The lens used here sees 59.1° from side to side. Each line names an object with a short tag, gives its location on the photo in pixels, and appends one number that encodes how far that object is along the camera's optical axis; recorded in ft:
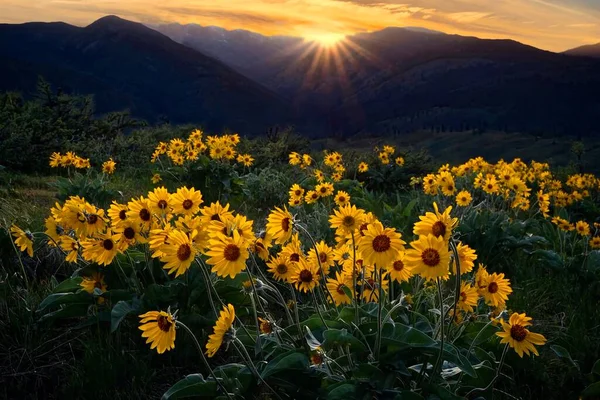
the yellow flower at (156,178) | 22.90
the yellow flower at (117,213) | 8.68
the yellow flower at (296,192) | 18.54
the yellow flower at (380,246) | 6.33
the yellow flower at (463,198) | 19.27
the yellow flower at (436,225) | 6.13
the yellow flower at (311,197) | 18.54
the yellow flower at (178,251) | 6.96
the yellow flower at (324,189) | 19.39
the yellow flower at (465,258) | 7.84
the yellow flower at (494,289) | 8.23
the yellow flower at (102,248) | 8.43
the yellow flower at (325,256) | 9.05
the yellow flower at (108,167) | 22.79
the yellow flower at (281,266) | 8.45
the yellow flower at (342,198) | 16.63
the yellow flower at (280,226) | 8.09
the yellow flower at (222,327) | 6.30
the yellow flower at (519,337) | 6.99
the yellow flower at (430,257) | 5.95
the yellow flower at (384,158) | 35.53
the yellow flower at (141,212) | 8.51
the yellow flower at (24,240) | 9.55
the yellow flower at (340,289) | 9.12
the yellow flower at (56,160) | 22.38
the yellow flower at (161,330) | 6.15
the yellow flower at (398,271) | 7.37
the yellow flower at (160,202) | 8.72
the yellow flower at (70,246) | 9.54
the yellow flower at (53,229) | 9.77
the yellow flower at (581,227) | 19.45
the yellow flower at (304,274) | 8.26
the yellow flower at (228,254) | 6.61
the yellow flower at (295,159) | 29.28
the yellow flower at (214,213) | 8.28
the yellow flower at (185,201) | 8.82
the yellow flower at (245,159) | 28.02
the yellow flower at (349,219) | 7.48
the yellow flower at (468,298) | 8.18
